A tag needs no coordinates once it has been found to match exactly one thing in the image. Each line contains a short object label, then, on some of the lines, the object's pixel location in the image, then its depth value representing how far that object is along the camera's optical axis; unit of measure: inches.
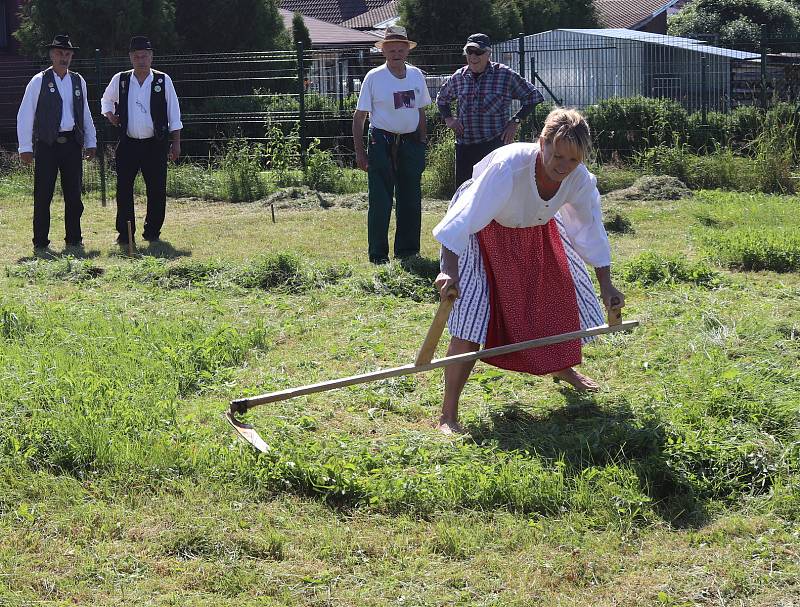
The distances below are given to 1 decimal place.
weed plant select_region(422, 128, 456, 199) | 524.2
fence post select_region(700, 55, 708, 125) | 614.5
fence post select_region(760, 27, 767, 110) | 565.9
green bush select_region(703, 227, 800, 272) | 320.2
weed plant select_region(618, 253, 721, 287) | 301.9
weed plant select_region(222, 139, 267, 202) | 549.0
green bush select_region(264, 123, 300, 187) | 577.0
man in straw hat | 349.7
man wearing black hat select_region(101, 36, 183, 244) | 397.1
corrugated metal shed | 634.2
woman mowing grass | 181.8
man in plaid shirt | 347.6
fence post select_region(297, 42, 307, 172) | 605.6
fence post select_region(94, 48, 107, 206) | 531.2
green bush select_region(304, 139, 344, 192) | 566.3
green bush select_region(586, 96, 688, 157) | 593.0
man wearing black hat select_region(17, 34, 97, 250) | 392.5
